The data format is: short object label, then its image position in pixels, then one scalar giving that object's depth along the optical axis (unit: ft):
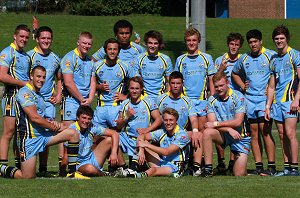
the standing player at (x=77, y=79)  38.34
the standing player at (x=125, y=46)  39.81
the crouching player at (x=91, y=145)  35.96
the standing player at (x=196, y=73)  38.78
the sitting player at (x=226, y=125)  36.65
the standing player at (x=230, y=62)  39.69
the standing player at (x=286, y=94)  36.94
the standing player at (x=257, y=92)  38.47
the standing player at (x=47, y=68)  38.09
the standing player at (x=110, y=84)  38.75
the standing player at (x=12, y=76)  37.04
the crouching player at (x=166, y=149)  36.47
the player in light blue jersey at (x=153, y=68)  39.22
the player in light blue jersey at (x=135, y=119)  37.88
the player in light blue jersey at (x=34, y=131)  34.94
